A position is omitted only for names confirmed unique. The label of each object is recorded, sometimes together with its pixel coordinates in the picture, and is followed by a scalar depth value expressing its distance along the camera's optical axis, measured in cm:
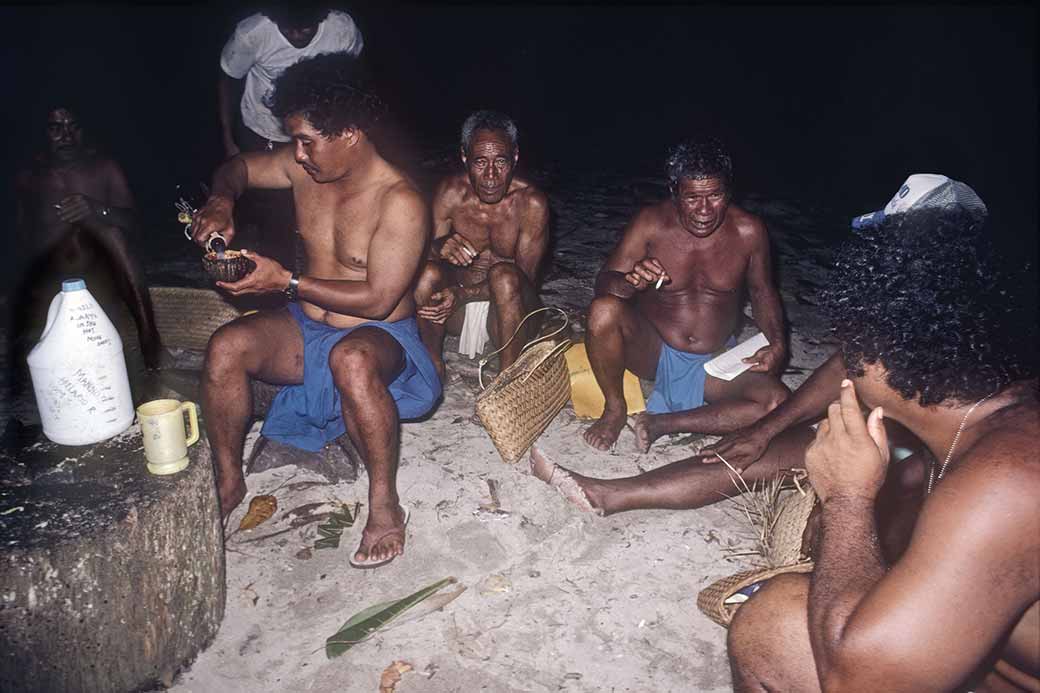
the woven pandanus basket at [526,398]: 356
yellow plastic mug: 244
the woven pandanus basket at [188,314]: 475
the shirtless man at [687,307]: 394
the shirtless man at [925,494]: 164
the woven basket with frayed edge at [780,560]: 262
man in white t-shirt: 466
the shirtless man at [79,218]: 472
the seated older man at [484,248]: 426
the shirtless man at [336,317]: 323
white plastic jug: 235
